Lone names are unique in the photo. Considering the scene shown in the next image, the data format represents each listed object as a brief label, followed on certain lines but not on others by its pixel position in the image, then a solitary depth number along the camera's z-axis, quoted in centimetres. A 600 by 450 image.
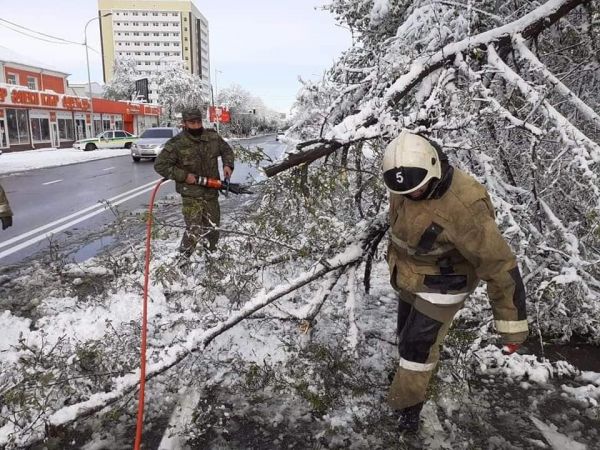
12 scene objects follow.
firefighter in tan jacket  229
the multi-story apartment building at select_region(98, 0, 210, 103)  12650
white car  3362
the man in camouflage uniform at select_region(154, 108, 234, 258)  493
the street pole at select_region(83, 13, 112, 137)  3628
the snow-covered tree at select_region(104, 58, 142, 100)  5641
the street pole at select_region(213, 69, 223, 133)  7612
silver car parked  2423
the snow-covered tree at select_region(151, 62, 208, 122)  5650
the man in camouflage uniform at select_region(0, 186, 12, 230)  430
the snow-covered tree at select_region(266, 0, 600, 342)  313
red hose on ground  228
